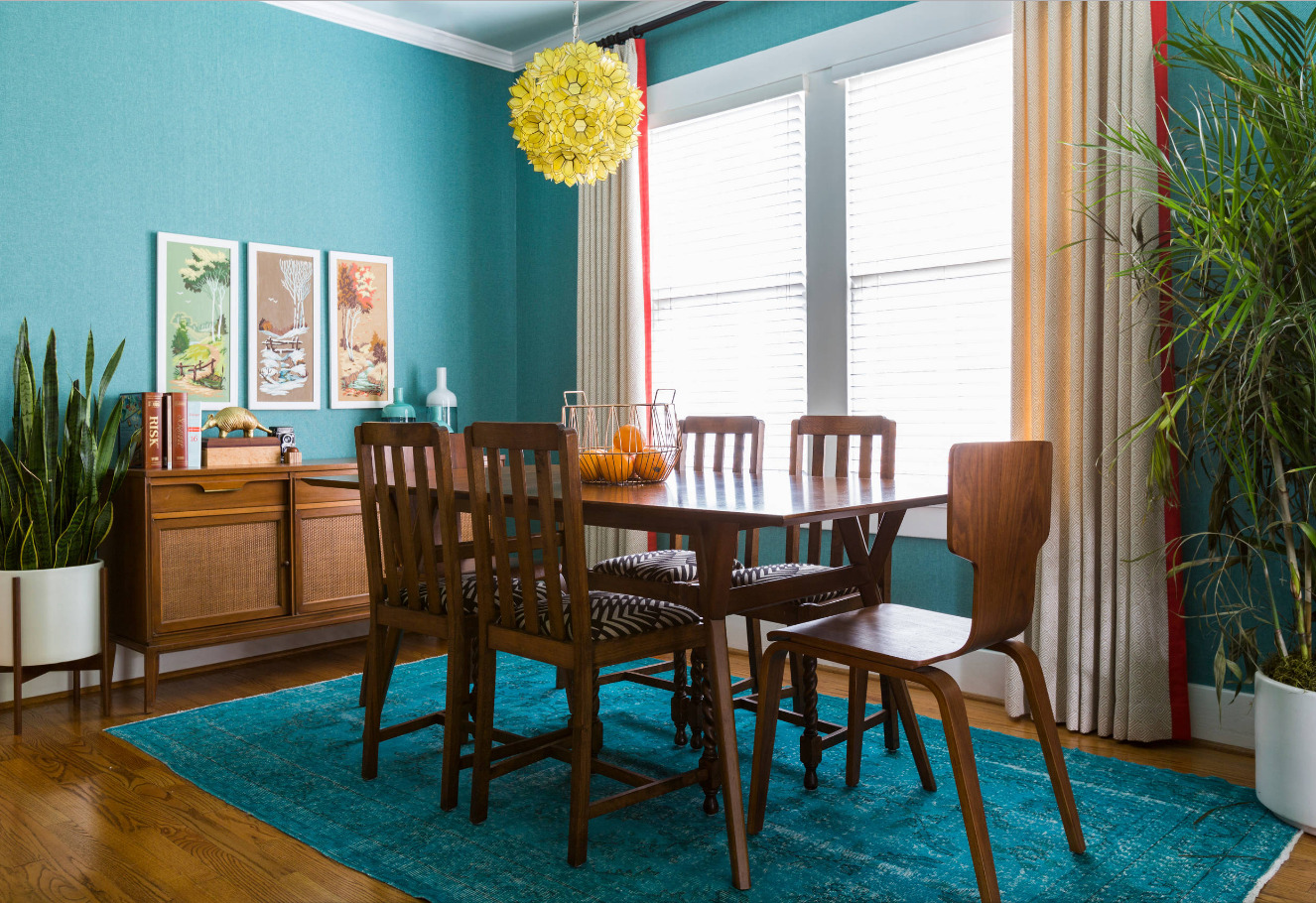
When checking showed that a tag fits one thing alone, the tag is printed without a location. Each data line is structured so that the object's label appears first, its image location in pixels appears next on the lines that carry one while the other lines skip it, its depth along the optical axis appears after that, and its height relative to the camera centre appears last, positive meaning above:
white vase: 4.67 +0.14
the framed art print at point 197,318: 3.89 +0.47
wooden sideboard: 3.45 -0.47
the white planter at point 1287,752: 2.29 -0.78
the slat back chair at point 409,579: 2.44 -0.39
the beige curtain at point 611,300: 4.55 +0.63
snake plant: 3.27 -0.15
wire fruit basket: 2.64 -0.06
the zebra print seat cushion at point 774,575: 2.73 -0.42
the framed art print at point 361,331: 4.45 +0.47
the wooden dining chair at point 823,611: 2.57 -0.50
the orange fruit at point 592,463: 2.68 -0.09
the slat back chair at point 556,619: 2.10 -0.44
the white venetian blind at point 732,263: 4.12 +0.75
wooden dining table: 1.99 -0.18
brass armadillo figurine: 3.88 +0.05
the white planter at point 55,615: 3.21 -0.60
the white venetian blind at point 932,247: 3.48 +0.68
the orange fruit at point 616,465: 2.64 -0.09
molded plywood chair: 1.86 -0.44
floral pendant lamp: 2.58 +0.86
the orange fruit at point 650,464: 2.63 -0.09
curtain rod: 4.36 +1.87
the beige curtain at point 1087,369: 2.97 +0.19
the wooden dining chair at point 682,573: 2.76 -0.42
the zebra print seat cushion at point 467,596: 2.52 -0.43
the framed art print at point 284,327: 4.17 +0.46
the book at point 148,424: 3.55 +0.04
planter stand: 3.18 -0.80
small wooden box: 3.76 -0.07
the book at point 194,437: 3.67 -0.02
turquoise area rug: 2.06 -0.96
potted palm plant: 2.31 +0.16
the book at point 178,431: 3.61 +0.01
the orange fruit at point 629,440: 2.64 -0.02
